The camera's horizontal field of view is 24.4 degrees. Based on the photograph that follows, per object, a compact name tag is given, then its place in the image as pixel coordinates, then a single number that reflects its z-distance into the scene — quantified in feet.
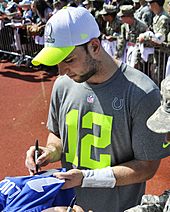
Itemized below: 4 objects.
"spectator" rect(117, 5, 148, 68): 23.53
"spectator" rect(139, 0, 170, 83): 22.43
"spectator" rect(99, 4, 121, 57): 25.40
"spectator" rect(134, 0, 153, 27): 25.85
